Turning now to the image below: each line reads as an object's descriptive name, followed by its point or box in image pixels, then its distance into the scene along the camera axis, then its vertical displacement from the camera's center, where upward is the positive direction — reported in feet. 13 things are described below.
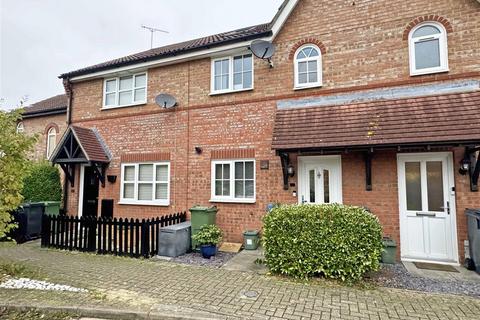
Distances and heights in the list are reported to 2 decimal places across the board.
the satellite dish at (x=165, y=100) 33.40 +9.92
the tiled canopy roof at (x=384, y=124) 21.49 +5.22
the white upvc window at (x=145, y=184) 33.94 +0.21
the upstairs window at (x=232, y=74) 31.40 +12.50
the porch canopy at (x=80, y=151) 34.47 +4.19
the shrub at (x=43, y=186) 39.68 -0.08
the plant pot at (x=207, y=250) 24.97 -5.58
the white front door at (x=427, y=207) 23.15 -1.70
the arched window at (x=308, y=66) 28.60 +12.07
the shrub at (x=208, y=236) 25.17 -4.41
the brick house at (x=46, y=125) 49.65 +10.77
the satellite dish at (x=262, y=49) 28.37 +13.56
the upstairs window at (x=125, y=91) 36.73 +12.38
